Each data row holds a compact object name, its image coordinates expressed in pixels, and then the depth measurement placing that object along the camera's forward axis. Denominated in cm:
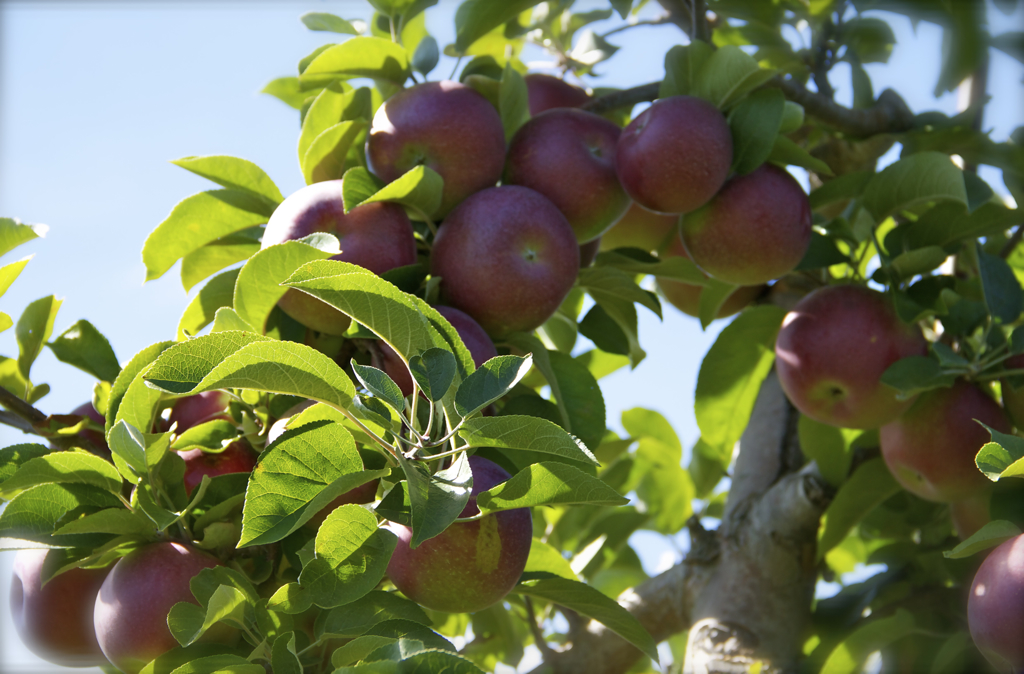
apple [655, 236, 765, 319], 162
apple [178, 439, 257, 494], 135
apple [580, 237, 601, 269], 147
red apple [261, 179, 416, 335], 135
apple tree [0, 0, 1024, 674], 125
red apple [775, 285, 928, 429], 145
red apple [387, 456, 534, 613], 128
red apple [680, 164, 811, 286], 143
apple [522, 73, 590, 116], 153
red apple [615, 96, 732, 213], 141
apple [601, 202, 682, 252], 157
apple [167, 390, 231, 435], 137
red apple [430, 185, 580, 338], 136
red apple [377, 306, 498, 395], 133
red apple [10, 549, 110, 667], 133
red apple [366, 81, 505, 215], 140
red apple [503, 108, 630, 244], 142
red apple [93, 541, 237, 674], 129
